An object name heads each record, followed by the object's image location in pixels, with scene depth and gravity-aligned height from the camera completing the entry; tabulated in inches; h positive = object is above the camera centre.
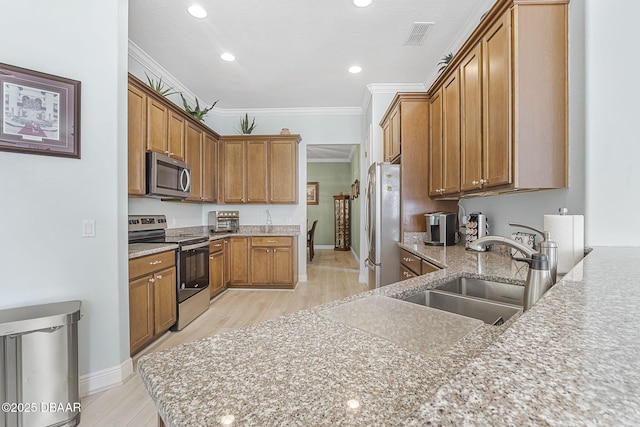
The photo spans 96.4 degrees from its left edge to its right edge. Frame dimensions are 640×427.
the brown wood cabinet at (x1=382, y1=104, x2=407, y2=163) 121.3 +34.7
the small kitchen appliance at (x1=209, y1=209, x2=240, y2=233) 178.7 -5.2
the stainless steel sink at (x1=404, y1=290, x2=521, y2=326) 47.8 -16.6
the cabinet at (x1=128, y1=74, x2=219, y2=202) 104.0 +33.6
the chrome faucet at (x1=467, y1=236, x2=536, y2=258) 41.6 -4.3
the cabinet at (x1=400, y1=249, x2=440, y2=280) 84.3 -17.5
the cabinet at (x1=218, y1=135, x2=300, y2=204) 182.7 +28.7
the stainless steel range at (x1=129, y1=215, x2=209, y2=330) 113.9 -21.1
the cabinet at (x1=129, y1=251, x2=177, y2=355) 88.8 -28.8
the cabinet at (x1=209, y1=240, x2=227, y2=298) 149.5 -29.7
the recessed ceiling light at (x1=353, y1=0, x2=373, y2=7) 95.3 +70.6
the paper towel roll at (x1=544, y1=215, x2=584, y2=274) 51.5 -4.9
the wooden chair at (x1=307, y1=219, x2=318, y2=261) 277.6 -28.8
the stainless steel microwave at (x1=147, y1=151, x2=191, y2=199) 110.3 +15.2
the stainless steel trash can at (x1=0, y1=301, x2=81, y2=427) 57.1 -32.1
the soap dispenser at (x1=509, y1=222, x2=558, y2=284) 40.2 -5.6
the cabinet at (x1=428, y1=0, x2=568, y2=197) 61.5 +26.4
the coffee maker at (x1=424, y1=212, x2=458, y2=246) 104.3 -6.1
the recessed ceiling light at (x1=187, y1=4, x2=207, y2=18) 98.0 +70.6
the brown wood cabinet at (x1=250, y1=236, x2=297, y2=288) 172.4 -29.7
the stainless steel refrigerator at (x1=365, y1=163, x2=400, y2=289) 117.0 -4.7
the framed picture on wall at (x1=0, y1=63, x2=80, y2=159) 64.0 +23.7
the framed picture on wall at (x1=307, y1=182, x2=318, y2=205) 354.7 +24.6
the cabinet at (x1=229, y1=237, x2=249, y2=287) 172.7 -29.0
